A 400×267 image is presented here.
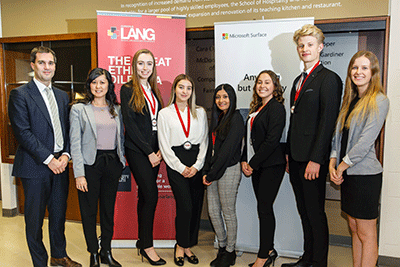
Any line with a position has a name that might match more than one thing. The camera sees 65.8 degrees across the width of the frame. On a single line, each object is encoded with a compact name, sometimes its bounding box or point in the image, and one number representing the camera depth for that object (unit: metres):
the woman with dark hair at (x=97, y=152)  2.62
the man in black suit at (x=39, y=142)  2.51
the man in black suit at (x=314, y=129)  2.36
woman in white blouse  2.76
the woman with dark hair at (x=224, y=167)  2.68
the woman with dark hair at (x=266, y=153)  2.57
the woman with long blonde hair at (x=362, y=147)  2.17
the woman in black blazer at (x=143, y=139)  2.79
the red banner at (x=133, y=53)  3.28
